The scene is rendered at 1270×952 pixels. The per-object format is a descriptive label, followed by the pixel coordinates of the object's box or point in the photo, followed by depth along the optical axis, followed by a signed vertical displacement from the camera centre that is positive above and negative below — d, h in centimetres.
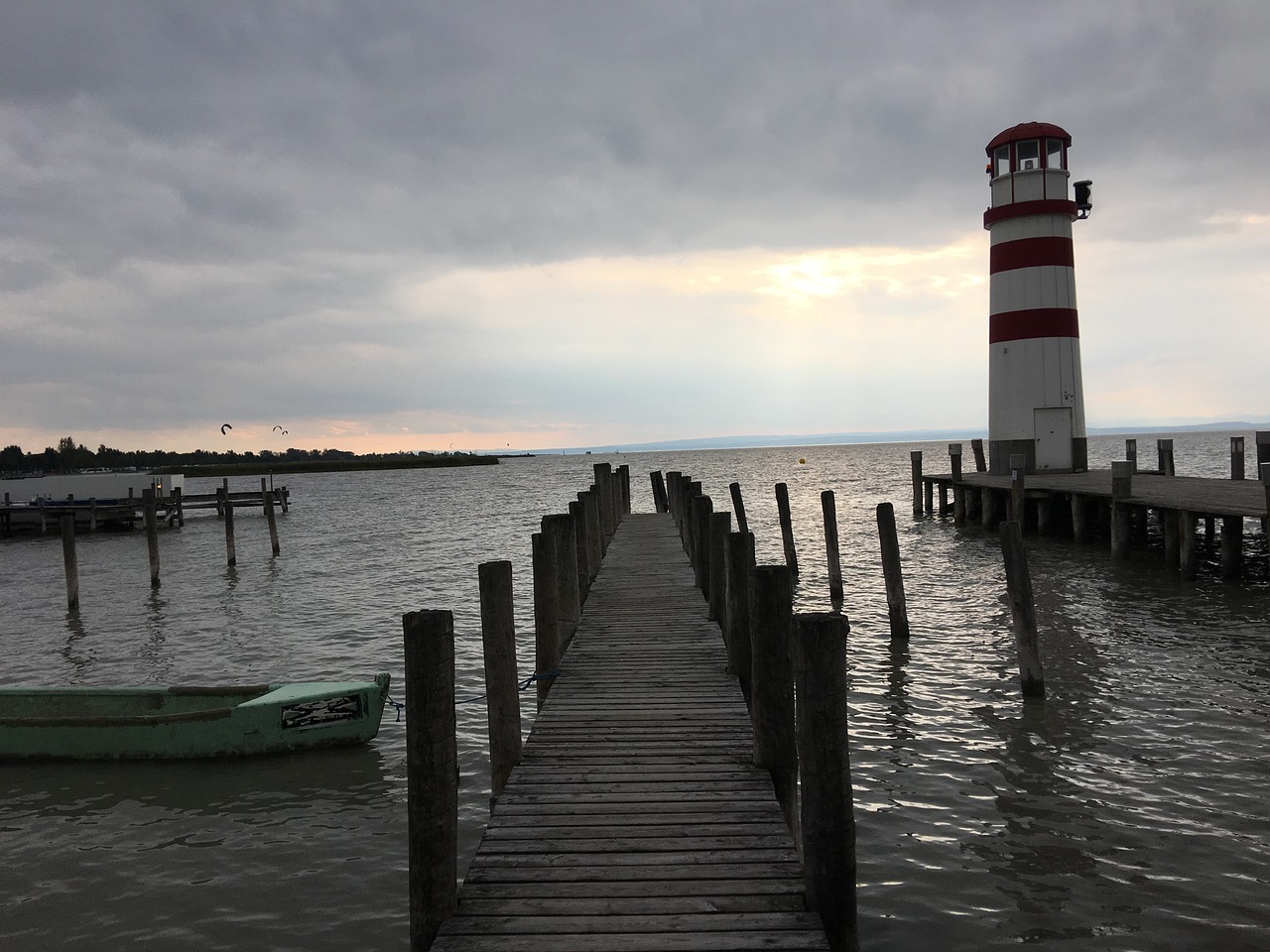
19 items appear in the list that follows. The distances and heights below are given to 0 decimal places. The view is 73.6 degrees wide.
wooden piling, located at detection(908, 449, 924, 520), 3234 -169
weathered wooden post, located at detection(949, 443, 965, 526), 2902 -184
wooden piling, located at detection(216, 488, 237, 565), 2690 -192
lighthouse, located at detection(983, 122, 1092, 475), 2461 +395
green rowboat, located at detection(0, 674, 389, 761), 895 -271
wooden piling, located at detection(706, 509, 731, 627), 927 -131
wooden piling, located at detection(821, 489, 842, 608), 1694 -215
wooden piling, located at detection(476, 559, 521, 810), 631 -163
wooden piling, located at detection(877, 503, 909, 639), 1288 -220
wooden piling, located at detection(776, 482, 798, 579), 1875 -169
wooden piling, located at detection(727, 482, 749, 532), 2112 -144
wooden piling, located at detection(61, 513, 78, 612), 1912 -195
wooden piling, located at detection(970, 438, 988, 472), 3137 -83
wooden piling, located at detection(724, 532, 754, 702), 741 -133
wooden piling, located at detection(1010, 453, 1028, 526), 2163 -155
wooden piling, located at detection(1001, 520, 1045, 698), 977 -208
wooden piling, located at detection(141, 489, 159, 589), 2311 -167
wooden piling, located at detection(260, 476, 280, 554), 2969 -174
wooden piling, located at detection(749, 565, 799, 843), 565 -156
